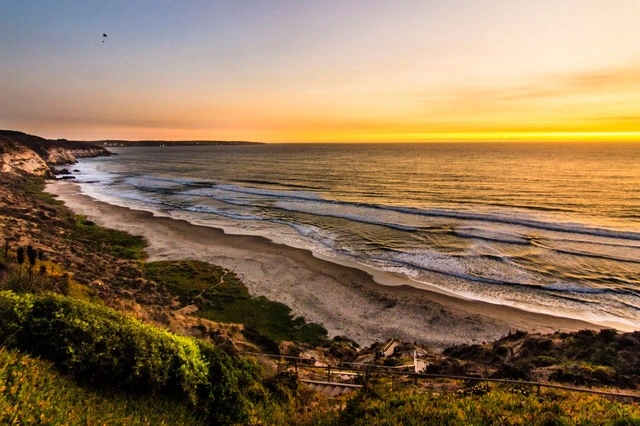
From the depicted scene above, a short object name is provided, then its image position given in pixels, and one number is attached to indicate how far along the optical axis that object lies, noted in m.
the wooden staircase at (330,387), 11.33
